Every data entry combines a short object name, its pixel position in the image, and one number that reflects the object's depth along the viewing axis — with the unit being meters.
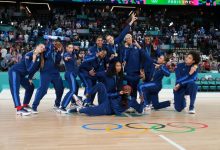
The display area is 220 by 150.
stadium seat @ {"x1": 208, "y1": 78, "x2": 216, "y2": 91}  14.88
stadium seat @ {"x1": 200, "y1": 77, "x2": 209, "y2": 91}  14.79
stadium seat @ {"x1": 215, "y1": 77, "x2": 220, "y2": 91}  14.99
